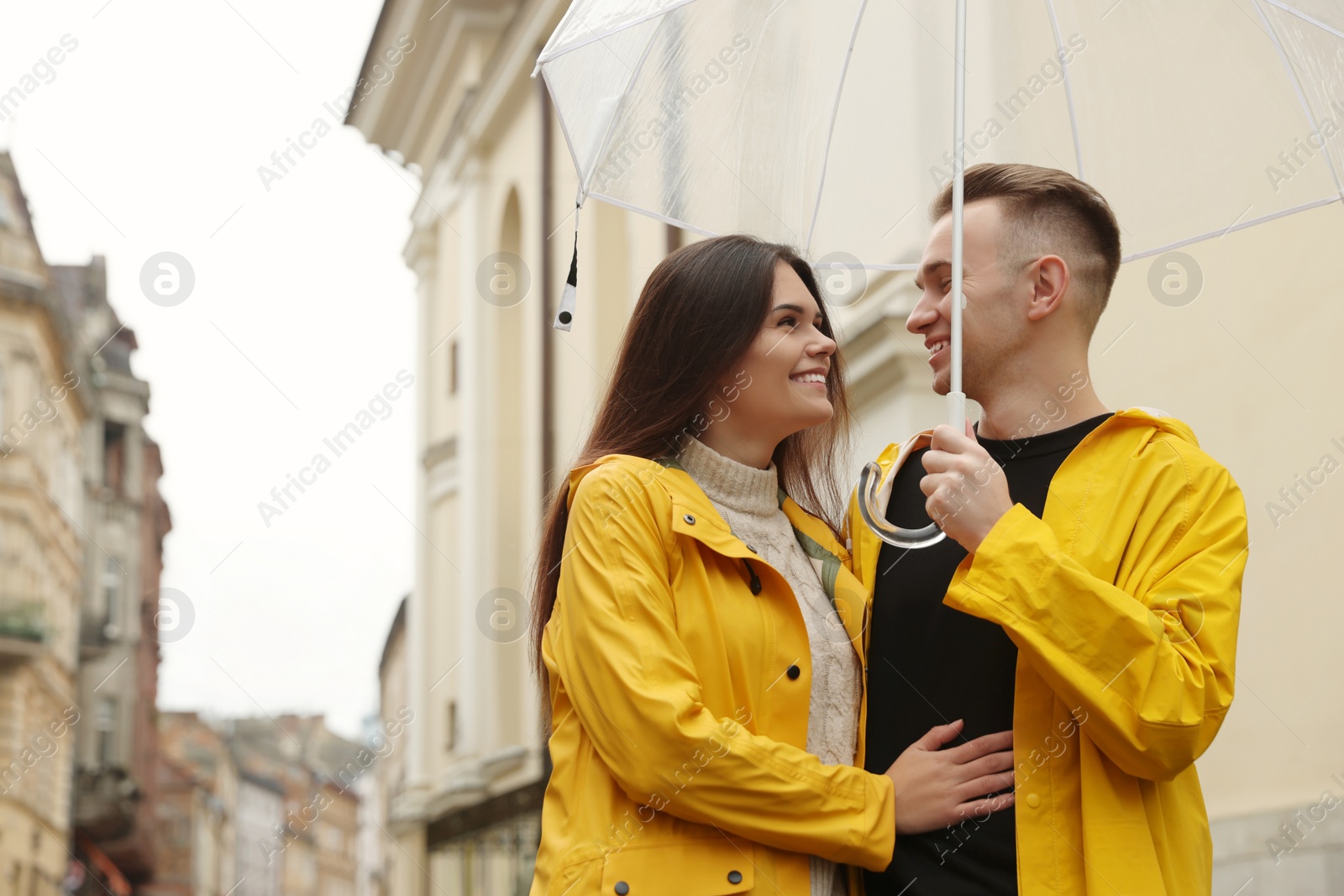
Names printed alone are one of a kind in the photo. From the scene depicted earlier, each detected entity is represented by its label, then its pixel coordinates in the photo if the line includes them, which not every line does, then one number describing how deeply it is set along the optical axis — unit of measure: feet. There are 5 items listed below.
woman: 9.05
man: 8.84
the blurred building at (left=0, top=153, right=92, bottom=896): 84.69
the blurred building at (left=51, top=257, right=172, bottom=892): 102.32
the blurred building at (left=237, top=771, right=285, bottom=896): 148.36
